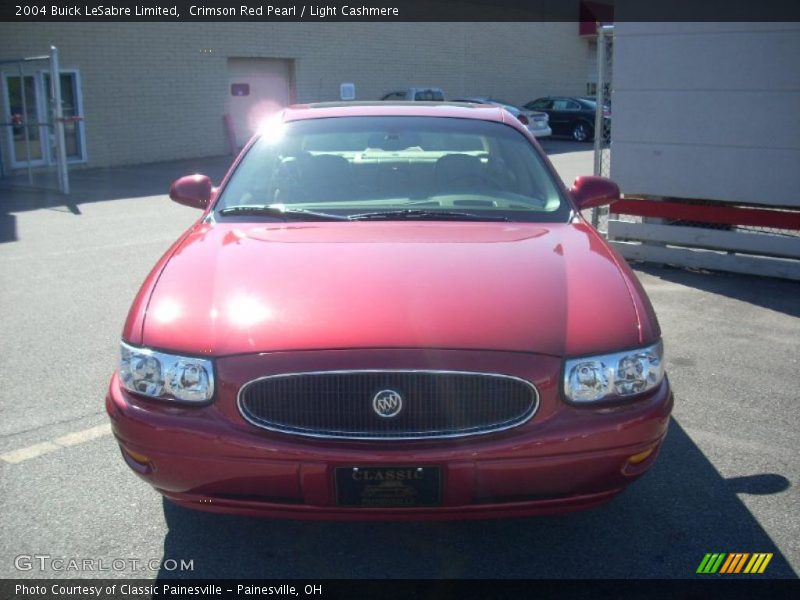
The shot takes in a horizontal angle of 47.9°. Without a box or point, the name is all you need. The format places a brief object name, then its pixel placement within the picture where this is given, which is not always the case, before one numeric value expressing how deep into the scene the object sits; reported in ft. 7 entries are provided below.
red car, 9.53
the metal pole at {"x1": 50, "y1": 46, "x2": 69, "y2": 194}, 45.42
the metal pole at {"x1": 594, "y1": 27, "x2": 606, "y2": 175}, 29.60
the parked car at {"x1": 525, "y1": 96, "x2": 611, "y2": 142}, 89.92
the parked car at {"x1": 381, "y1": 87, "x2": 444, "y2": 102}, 80.89
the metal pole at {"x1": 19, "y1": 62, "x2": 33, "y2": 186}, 51.78
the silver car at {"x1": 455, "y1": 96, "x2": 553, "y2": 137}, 85.08
